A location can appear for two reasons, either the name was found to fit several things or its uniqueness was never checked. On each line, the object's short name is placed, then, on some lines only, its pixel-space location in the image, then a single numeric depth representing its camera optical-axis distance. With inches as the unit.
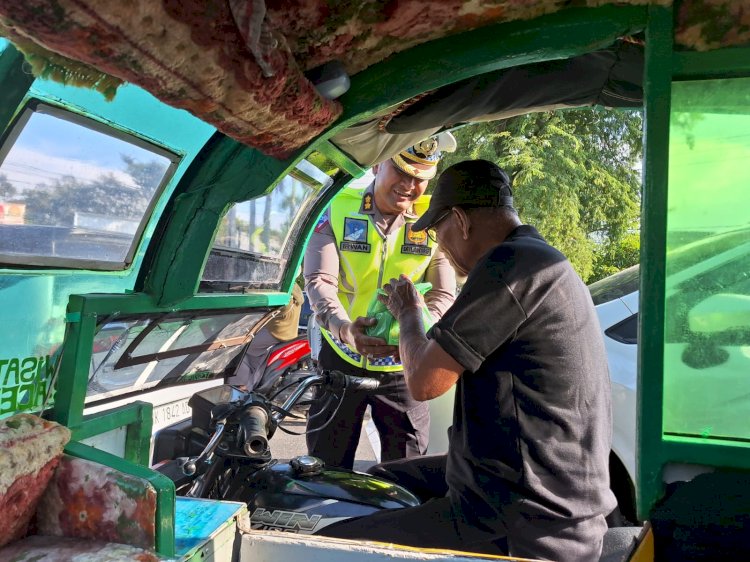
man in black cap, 68.8
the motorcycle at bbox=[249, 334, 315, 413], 204.7
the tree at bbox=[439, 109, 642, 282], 452.1
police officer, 120.1
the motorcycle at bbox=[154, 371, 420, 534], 77.9
